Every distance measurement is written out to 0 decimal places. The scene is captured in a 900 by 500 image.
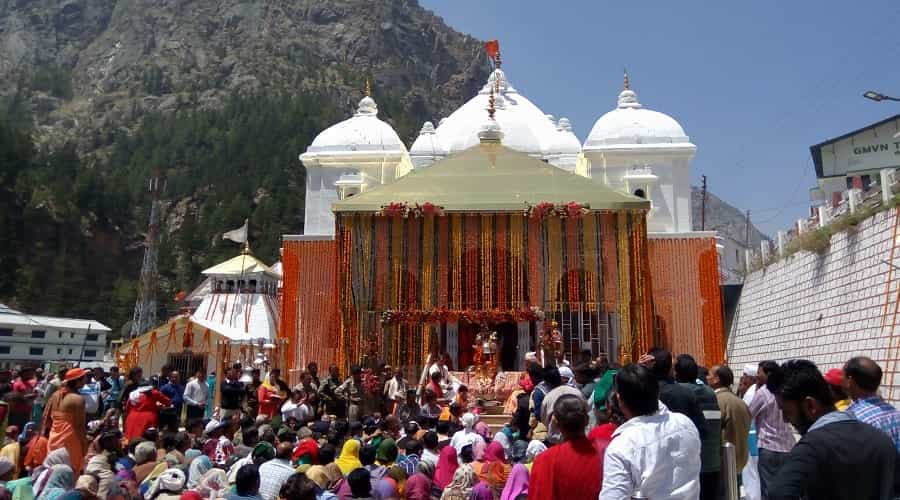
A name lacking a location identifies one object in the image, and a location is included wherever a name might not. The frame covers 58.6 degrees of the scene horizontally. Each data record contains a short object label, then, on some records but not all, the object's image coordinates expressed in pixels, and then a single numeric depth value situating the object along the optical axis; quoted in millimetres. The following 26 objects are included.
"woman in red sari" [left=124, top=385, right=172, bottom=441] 9797
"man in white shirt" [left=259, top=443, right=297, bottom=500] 6234
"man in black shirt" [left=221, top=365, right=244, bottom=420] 11820
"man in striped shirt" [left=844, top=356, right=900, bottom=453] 4148
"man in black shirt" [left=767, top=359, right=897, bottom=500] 3232
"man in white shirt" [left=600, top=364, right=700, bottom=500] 3604
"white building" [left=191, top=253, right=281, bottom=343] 32500
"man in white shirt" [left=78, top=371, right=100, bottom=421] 12055
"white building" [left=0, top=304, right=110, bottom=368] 37375
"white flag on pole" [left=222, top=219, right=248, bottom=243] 35719
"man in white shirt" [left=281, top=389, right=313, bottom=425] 11319
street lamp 13984
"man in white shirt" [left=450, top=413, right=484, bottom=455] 7344
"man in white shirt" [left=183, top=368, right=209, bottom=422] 12492
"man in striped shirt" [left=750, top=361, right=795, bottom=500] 6312
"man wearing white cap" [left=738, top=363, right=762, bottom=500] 7297
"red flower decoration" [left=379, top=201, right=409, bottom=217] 18453
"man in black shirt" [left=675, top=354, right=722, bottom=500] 5469
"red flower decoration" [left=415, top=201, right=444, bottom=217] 18422
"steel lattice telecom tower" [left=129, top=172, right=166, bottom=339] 44125
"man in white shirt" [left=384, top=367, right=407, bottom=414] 12945
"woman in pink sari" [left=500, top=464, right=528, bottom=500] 5301
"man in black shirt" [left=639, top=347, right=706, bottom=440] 5172
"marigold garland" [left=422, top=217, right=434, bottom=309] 18266
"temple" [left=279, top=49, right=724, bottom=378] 18141
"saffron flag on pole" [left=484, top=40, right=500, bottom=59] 30238
